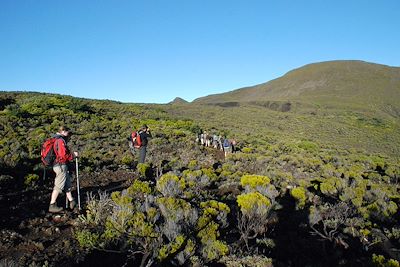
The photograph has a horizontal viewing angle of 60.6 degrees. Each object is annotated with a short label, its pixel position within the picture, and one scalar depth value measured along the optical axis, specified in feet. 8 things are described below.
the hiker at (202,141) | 70.95
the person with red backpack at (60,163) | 21.67
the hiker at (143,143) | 41.43
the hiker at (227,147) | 63.10
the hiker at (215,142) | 71.26
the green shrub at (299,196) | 36.86
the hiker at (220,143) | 69.10
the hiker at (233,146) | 68.56
